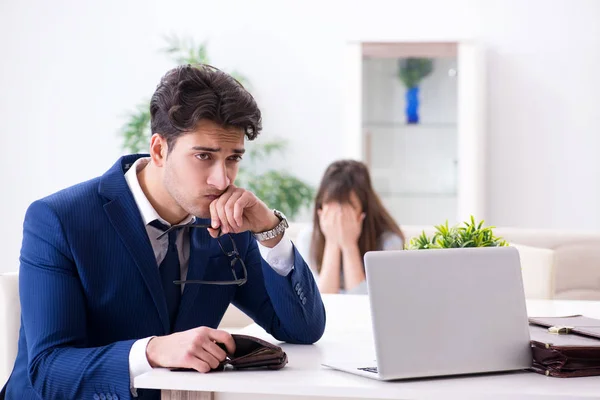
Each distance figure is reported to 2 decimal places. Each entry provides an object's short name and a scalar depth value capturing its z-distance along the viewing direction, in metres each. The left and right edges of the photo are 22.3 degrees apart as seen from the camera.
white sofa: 5.25
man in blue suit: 2.81
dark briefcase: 2.60
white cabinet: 7.03
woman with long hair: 4.81
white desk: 2.50
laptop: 2.57
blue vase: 7.31
